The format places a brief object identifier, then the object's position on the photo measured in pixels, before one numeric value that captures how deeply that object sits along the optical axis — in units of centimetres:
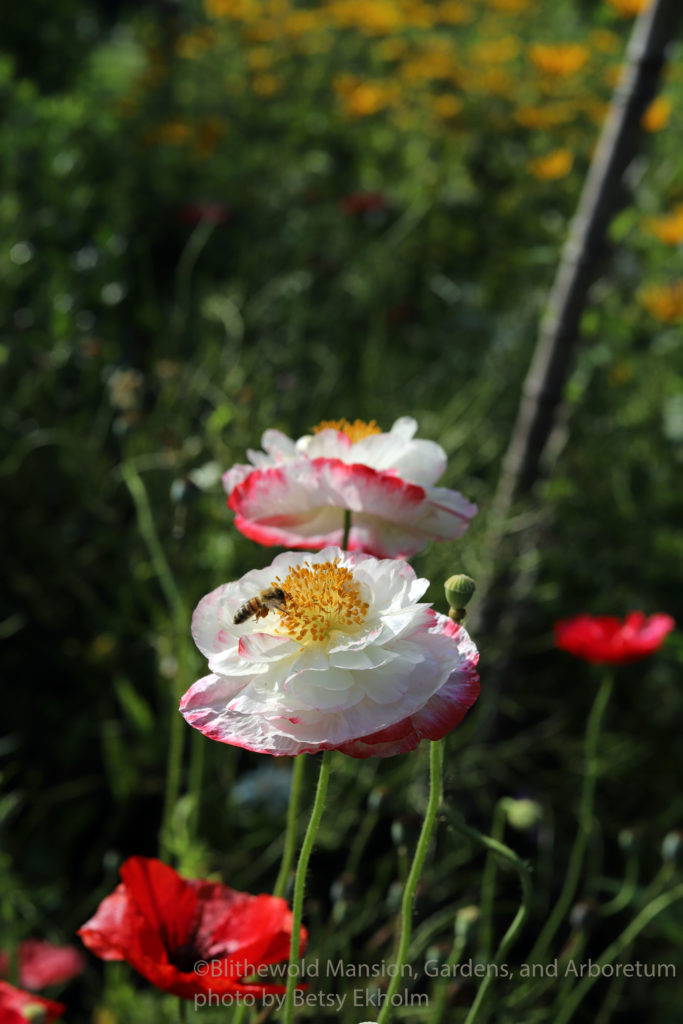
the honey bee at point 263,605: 57
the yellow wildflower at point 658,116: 273
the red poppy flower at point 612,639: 108
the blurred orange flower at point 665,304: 210
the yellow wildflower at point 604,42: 433
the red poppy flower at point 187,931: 61
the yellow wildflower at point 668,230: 243
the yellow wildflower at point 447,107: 335
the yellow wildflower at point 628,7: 366
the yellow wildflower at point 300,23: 439
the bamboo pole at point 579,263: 139
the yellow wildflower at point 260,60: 412
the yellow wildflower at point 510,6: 477
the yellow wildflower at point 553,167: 305
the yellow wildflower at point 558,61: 371
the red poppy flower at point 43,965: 105
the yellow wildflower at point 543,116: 349
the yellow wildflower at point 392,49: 405
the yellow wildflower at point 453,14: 486
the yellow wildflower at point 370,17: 445
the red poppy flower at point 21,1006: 64
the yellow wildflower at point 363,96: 362
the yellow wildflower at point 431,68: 363
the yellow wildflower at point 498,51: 393
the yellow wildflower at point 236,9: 443
